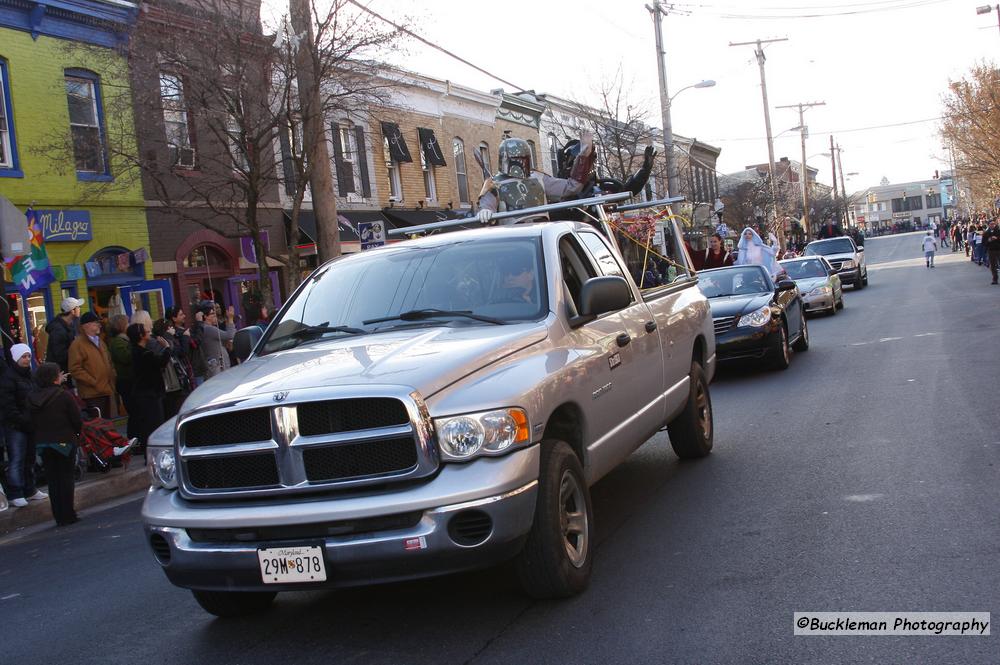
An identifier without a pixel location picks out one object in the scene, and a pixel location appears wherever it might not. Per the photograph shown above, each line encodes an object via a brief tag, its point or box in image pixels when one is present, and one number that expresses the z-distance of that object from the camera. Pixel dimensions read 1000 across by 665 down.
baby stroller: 10.89
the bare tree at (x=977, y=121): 36.84
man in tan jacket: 11.82
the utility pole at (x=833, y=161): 87.27
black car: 12.84
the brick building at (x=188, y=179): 15.77
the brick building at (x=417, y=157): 25.66
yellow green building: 16.66
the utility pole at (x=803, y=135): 60.31
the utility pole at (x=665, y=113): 30.85
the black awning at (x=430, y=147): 29.03
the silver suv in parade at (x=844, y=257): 31.39
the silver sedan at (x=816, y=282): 22.11
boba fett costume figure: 9.62
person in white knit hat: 9.28
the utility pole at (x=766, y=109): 48.06
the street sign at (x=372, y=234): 17.73
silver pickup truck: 4.12
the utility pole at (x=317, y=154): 13.88
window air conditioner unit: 17.89
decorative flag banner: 14.34
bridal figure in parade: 19.05
